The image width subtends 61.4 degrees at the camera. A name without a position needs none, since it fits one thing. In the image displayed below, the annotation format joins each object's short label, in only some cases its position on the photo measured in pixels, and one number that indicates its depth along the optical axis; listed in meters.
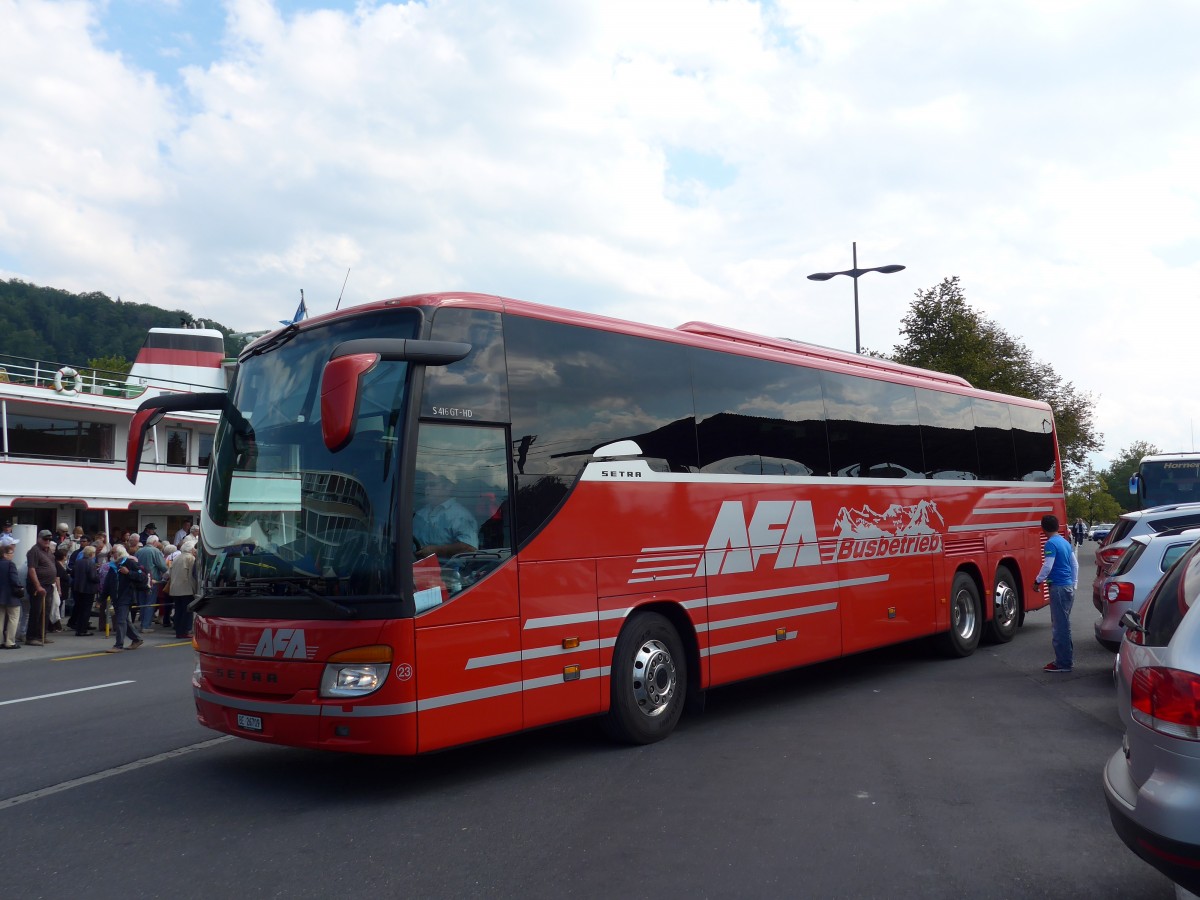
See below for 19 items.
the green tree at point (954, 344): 37.44
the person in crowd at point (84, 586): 18.70
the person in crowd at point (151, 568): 18.09
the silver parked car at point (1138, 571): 10.23
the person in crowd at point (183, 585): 18.19
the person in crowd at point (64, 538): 20.23
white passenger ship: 27.89
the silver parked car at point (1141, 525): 12.79
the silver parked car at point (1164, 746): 3.63
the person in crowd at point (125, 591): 16.56
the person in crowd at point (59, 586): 19.53
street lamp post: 25.61
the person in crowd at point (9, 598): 16.64
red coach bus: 6.32
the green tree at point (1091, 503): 90.50
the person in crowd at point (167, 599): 21.16
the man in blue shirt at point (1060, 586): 11.05
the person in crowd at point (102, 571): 18.89
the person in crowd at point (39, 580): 17.86
